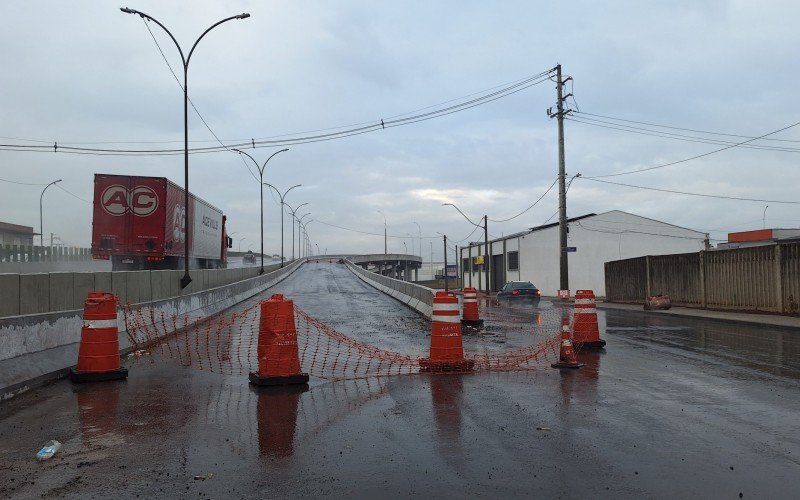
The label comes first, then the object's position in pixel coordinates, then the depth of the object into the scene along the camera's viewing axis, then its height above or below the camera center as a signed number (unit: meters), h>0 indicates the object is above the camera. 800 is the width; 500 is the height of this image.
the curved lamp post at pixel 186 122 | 20.44 +5.94
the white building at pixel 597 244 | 55.22 +2.95
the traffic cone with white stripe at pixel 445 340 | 9.76 -0.98
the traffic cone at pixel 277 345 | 8.45 -0.90
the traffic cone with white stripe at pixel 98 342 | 8.85 -0.87
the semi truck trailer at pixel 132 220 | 27.09 +2.78
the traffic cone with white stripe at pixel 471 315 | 18.53 -1.11
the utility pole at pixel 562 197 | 35.44 +4.61
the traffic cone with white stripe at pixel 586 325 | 12.41 -0.98
